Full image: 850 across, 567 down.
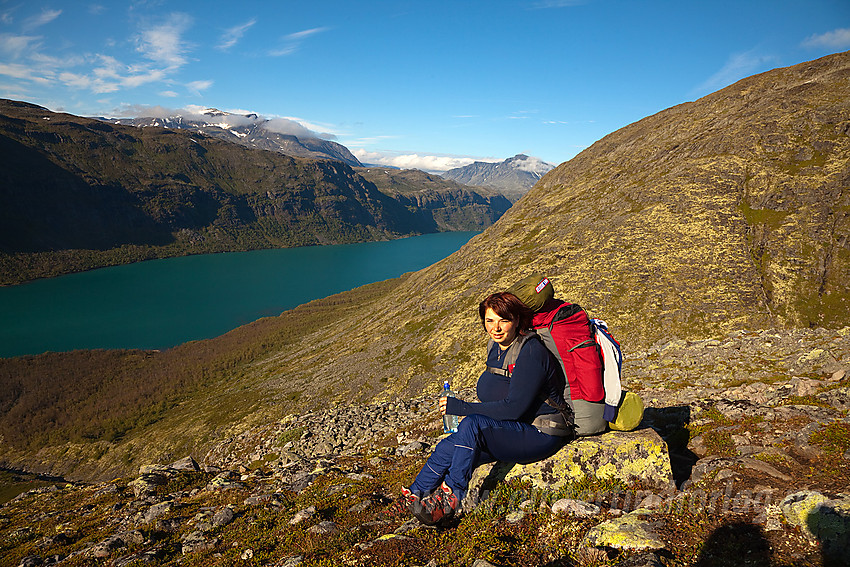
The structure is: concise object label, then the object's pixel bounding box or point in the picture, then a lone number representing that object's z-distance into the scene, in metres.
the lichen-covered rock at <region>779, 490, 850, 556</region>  5.16
